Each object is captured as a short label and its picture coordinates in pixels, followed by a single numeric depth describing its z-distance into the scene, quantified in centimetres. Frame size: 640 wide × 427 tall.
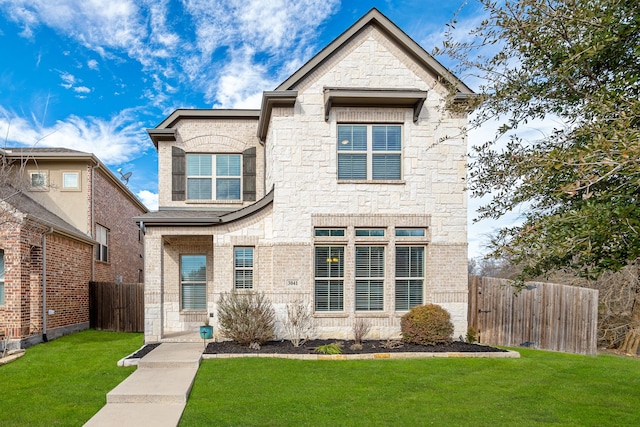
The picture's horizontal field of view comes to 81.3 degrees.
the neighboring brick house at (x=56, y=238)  1075
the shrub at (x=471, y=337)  1034
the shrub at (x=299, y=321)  980
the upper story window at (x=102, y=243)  1584
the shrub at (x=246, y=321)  920
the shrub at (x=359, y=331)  948
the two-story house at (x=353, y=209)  1029
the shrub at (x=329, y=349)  894
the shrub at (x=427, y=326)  960
